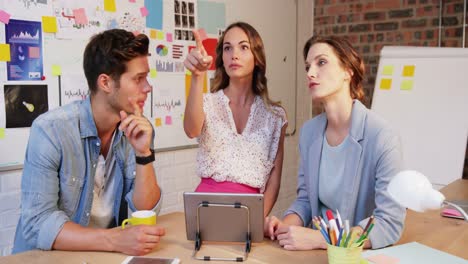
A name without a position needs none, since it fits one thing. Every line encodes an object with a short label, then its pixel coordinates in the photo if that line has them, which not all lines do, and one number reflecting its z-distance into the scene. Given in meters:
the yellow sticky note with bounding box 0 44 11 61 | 2.19
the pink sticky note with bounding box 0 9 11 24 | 2.17
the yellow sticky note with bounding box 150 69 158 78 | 2.84
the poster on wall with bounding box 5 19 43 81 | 2.22
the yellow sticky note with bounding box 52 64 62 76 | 2.39
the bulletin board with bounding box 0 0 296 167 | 2.24
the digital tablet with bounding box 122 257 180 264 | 1.29
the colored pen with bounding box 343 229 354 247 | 1.16
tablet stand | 1.32
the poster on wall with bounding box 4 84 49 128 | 2.24
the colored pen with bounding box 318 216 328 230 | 1.22
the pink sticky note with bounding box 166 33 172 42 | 2.93
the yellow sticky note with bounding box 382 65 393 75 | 3.23
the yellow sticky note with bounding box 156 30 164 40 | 2.86
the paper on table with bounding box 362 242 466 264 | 1.29
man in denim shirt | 1.53
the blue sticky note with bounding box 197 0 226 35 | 3.12
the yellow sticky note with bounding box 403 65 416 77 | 3.13
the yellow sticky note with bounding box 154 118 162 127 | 2.90
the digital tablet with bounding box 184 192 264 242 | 1.35
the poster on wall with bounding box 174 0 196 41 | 2.98
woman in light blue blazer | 1.47
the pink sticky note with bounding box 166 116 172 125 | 2.97
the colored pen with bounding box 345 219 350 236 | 1.19
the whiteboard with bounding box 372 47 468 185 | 2.91
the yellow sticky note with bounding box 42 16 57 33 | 2.33
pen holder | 1.16
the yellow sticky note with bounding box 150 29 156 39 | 2.83
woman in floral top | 2.04
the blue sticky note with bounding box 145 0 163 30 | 2.81
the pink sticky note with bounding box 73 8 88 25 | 2.46
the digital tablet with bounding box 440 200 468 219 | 1.77
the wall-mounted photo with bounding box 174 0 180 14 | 2.97
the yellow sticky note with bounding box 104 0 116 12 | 2.58
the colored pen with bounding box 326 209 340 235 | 1.20
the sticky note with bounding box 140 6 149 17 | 2.77
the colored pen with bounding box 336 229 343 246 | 1.17
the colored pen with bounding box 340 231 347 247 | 1.17
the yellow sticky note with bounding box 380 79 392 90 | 3.20
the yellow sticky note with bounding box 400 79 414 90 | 3.11
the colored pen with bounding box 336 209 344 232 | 1.21
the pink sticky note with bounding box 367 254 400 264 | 1.27
